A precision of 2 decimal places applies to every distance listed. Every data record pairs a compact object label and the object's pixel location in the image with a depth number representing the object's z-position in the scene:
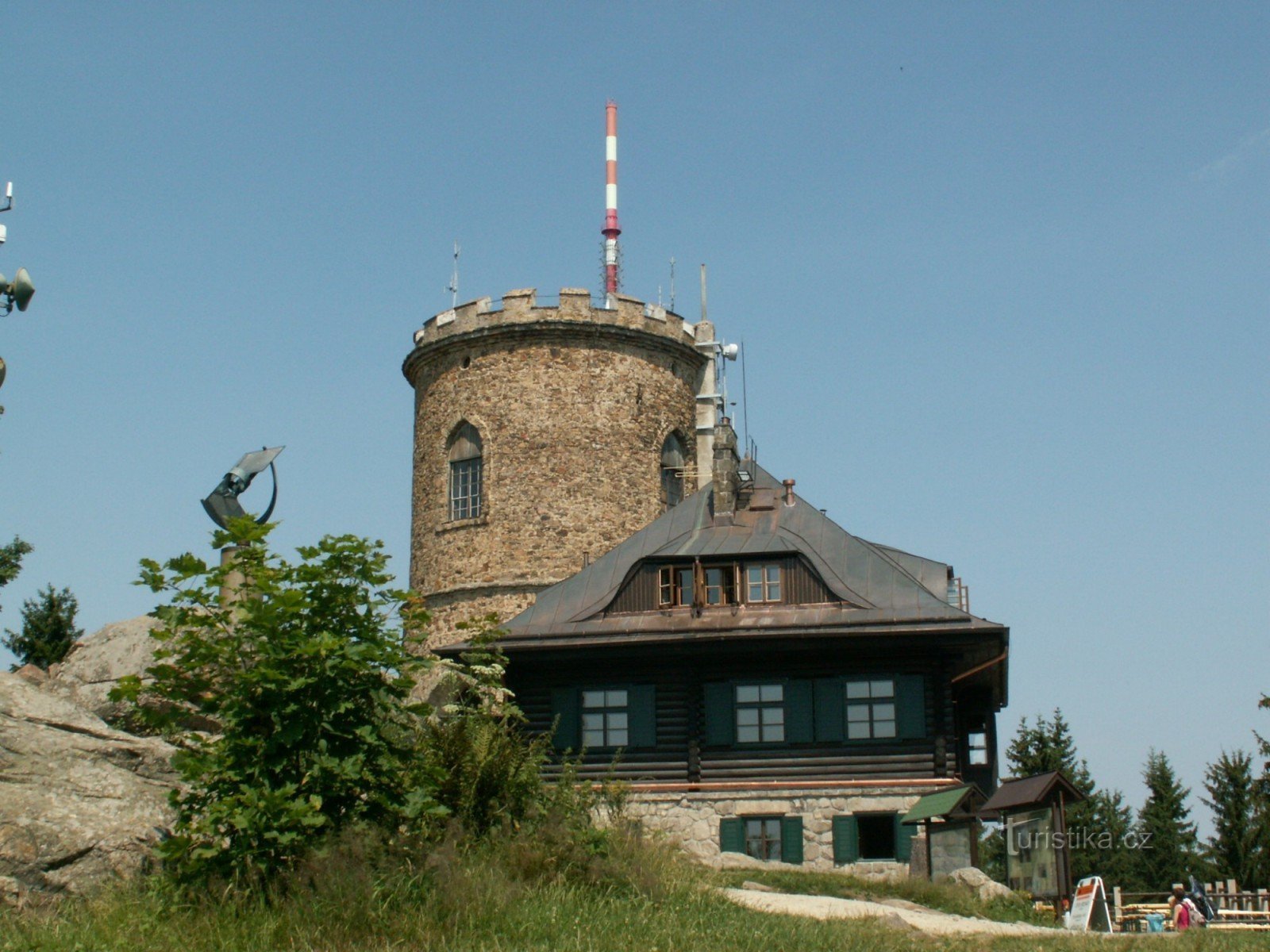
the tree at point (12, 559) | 32.44
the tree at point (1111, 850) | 41.88
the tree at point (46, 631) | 30.80
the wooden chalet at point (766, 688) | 25.66
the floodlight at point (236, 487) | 22.00
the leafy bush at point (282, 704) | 12.93
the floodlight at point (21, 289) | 17.12
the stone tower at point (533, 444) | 35.16
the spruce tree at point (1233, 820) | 40.50
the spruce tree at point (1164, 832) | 42.09
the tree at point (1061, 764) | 41.62
